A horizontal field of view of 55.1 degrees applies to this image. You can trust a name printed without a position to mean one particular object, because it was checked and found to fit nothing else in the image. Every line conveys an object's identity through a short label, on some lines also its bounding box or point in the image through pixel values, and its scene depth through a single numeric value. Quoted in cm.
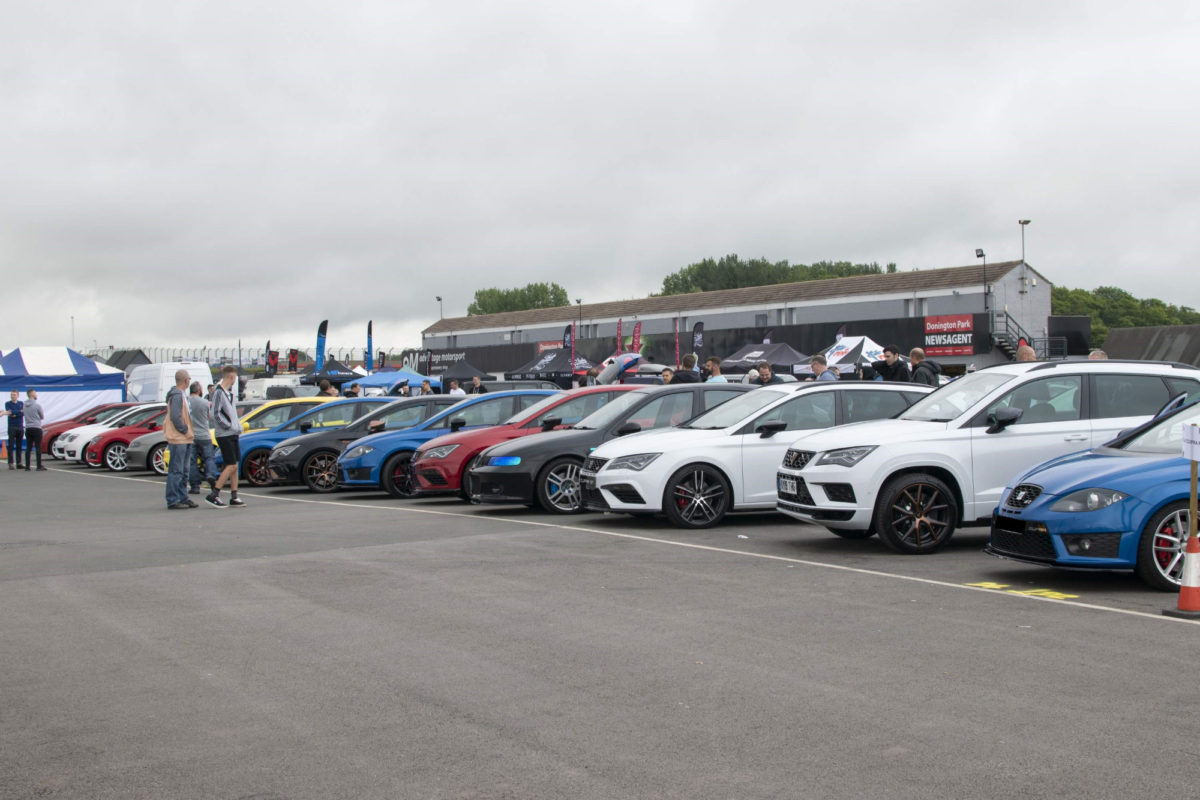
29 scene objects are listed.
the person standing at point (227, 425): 1691
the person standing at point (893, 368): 1658
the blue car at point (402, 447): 1798
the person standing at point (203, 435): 1684
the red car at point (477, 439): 1595
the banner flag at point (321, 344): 4931
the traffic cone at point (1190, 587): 732
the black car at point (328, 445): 1948
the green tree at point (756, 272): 13738
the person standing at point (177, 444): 1648
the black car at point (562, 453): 1437
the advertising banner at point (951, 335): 5238
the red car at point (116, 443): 2714
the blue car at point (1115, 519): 816
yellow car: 2278
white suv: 1043
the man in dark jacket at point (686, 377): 1897
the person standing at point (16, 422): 2838
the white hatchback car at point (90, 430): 2889
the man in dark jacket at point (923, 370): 1658
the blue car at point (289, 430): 2119
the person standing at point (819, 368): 1762
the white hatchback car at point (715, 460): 1259
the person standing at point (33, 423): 2759
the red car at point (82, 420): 3256
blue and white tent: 3641
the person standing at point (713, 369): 1842
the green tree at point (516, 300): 17475
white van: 3616
